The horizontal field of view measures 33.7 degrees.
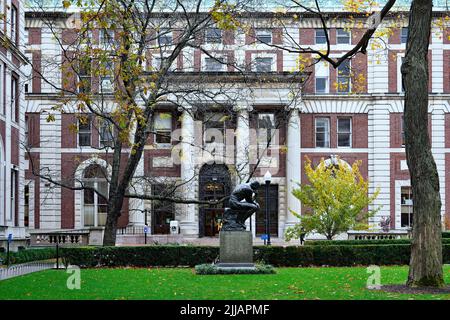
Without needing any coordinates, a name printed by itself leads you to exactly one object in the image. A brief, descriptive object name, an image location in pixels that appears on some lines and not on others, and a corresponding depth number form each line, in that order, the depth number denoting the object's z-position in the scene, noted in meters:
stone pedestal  22.47
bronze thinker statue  22.55
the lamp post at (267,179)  33.81
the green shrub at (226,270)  21.91
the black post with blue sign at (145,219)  50.03
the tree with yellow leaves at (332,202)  38.31
